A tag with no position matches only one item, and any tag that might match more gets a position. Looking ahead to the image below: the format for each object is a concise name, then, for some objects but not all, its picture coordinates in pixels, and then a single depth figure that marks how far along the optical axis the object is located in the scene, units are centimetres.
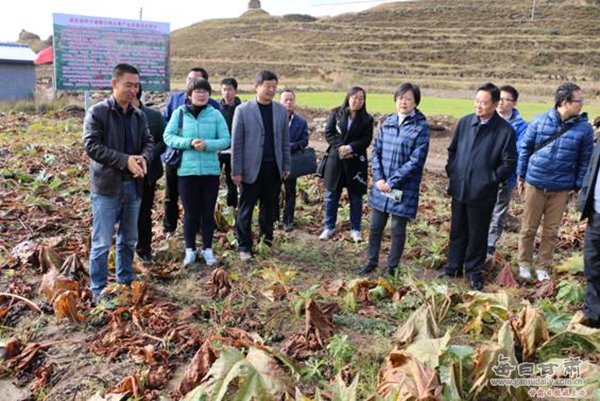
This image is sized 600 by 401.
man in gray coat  491
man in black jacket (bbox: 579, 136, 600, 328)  369
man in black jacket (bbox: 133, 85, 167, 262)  475
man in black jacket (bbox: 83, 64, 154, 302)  370
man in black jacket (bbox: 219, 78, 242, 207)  582
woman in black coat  554
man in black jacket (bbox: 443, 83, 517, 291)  434
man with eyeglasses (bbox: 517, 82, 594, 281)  448
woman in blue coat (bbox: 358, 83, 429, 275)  452
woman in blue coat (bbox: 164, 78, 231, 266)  457
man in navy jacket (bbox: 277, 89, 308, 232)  610
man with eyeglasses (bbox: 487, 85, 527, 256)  531
